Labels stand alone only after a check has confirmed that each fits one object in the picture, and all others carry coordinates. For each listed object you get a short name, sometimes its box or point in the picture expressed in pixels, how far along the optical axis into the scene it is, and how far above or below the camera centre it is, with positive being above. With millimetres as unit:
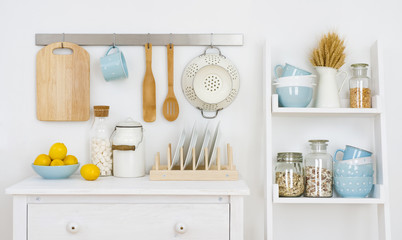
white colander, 1880 +222
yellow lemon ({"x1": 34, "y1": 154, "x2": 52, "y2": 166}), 1733 -114
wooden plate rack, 1707 -173
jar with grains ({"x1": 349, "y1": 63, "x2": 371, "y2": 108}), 1789 +185
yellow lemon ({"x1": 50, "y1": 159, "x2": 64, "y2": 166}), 1734 -123
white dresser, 1562 -311
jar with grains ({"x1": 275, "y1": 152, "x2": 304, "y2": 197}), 1757 -184
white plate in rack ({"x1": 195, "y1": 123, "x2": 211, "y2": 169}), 1767 -51
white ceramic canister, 1782 -76
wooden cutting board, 1913 +216
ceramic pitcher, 1791 +175
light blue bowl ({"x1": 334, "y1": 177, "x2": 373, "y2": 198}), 1722 -230
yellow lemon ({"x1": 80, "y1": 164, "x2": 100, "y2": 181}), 1691 -161
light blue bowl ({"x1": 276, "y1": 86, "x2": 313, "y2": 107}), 1756 +149
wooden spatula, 1913 +177
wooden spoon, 1917 +126
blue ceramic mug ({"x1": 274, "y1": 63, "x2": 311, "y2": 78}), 1770 +251
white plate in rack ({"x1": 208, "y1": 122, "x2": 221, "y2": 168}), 1786 -54
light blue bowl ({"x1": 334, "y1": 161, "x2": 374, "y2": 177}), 1719 -163
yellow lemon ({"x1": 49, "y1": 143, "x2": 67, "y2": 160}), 1763 -78
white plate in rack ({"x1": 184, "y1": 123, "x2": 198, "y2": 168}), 1754 -52
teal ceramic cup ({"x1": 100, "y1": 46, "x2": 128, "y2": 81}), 1847 +292
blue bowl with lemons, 1712 -157
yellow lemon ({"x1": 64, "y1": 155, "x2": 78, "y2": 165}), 1768 -116
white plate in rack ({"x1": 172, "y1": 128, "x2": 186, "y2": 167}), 1750 -56
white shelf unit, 1733 +10
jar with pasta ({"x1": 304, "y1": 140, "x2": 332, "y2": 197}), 1746 -170
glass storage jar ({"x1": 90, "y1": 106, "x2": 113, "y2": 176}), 1826 -51
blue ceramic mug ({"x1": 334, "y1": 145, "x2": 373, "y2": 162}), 1734 -94
